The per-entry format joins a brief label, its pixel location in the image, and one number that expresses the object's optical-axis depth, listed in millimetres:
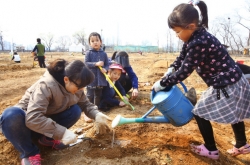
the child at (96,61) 3549
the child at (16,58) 15462
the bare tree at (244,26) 39372
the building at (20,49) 52106
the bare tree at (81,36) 77812
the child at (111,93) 3857
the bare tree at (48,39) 86850
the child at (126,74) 4247
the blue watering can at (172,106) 1939
